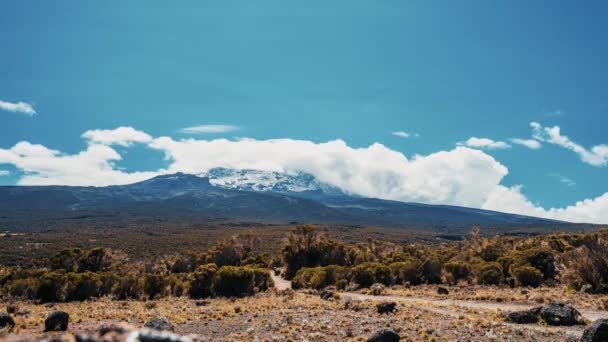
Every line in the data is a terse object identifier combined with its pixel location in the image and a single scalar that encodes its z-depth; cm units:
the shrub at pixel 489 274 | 3294
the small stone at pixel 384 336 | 1370
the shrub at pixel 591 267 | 2598
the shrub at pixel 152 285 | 3112
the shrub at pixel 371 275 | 3538
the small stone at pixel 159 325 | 1392
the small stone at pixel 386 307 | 2042
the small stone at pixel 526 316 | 1700
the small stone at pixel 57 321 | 1749
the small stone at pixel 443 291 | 2887
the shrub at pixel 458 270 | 3550
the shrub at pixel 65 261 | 3962
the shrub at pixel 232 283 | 3228
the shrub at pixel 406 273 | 3597
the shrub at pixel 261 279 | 3416
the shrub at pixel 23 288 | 2909
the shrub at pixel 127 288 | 3075
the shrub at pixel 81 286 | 2927
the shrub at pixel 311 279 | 3666
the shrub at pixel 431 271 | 3581
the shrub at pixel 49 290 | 2870
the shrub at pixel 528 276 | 3148
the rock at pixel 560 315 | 1645
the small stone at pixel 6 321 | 1735
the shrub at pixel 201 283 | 3209
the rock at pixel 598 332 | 1202
